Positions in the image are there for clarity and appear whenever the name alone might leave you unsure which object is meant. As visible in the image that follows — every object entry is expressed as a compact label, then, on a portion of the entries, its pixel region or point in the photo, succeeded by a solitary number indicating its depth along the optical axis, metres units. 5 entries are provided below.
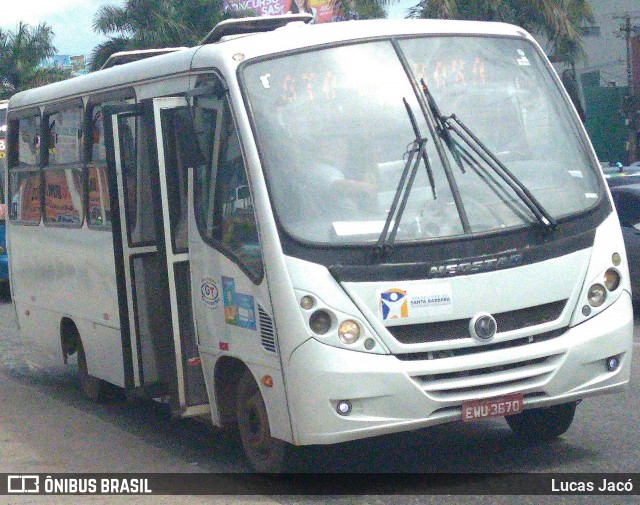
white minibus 6.34
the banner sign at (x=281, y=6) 41.47
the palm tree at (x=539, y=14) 35.88
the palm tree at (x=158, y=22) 39.91
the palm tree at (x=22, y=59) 49.56
